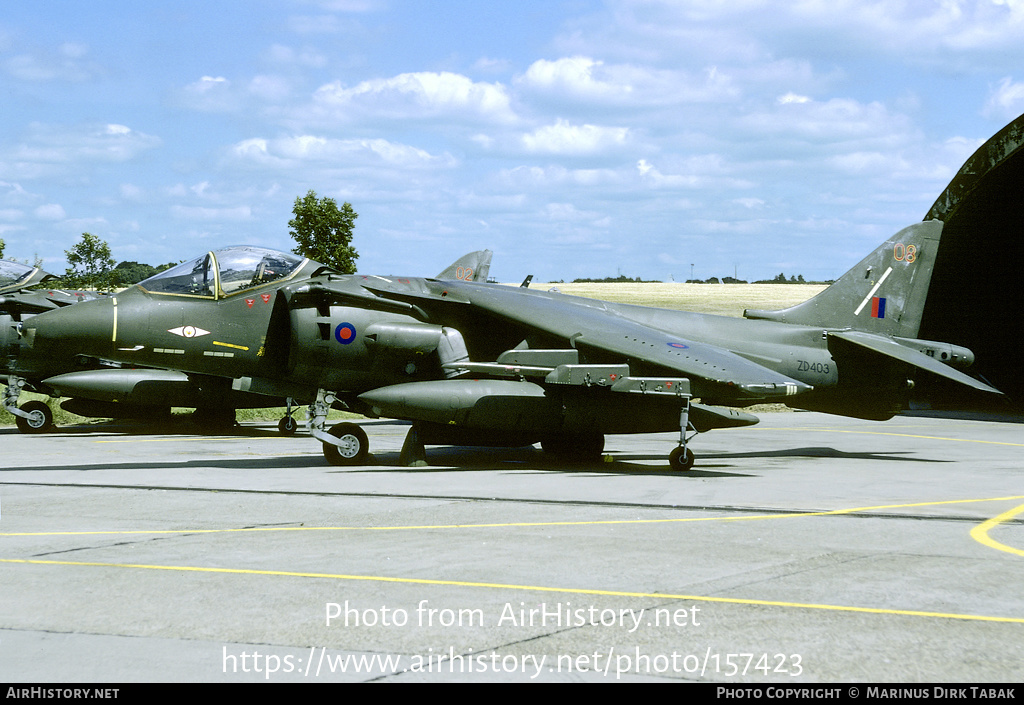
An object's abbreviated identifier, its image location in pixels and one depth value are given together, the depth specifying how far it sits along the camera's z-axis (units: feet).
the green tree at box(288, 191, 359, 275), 209.15
